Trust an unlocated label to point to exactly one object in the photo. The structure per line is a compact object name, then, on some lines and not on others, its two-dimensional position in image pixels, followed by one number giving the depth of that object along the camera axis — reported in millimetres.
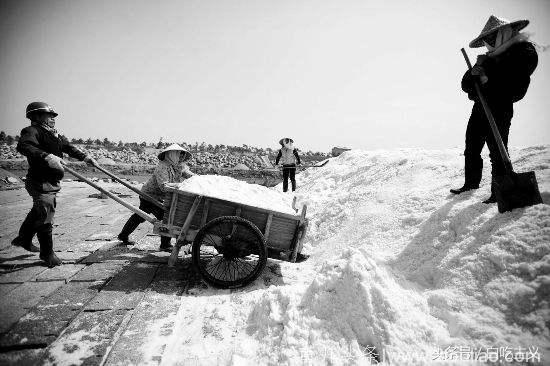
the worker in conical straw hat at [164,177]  3943
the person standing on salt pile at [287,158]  8727
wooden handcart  3008
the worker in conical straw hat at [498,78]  2885
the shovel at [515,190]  2479
